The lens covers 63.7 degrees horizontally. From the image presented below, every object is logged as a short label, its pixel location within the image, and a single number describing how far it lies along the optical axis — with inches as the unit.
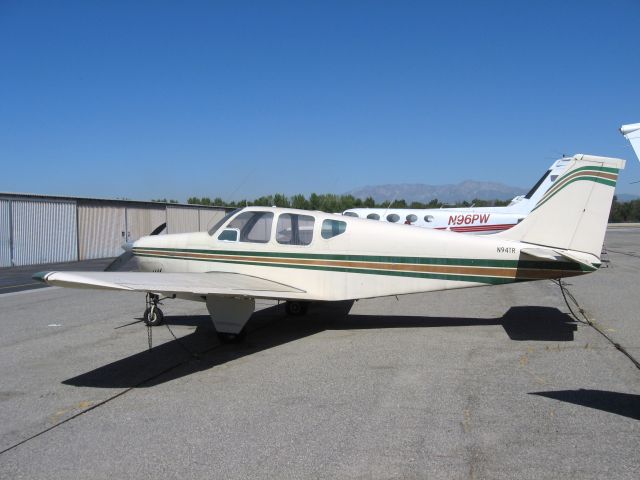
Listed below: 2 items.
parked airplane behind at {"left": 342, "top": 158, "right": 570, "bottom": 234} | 922.7
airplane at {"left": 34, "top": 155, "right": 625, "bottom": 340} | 289.9
